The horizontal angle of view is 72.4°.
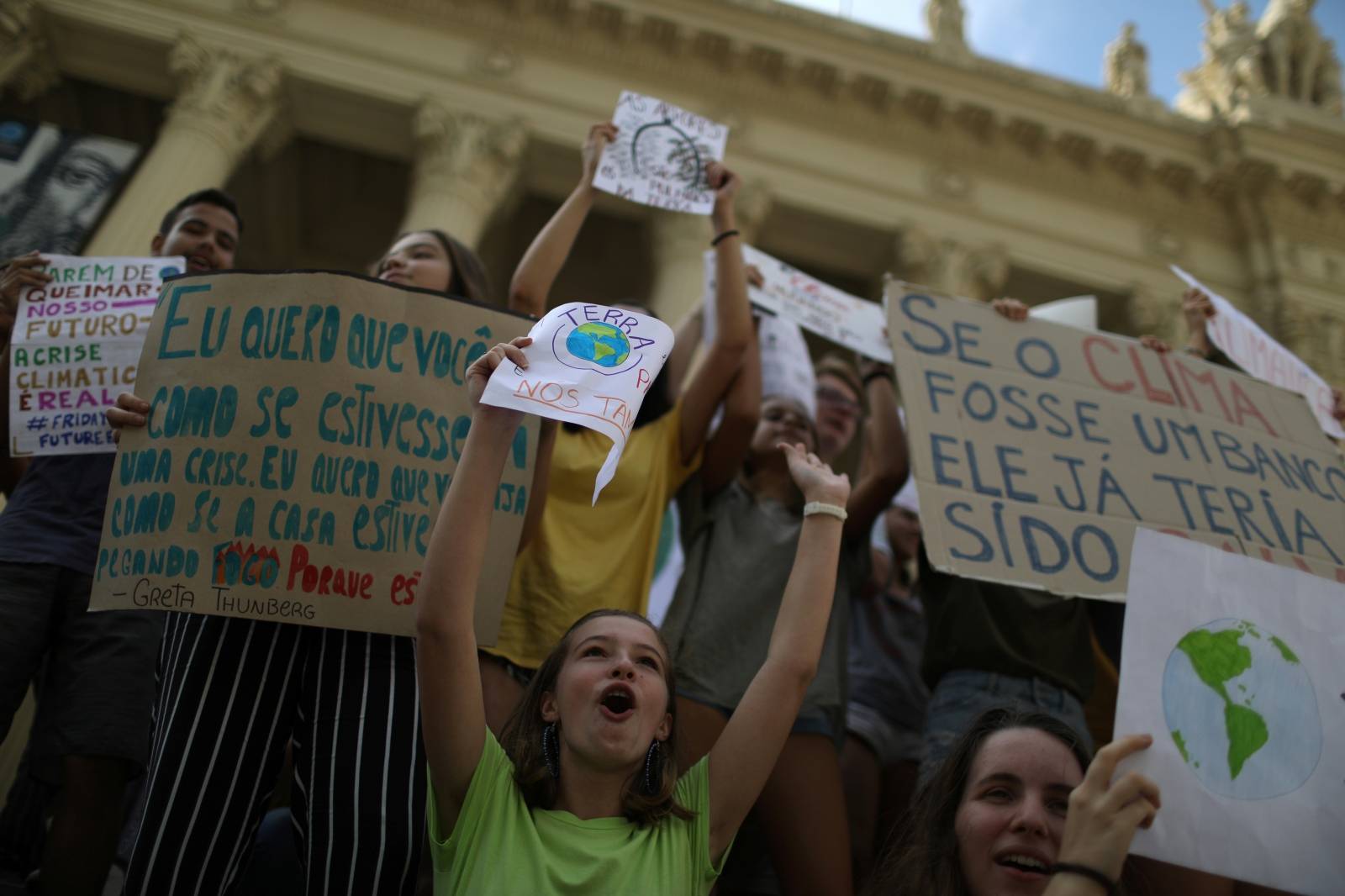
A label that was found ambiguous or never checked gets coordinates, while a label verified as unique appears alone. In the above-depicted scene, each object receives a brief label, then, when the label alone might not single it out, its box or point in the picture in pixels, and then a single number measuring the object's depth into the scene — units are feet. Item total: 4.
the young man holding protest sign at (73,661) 8.19
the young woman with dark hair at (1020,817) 4.85
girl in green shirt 5.85
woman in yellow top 9.10
